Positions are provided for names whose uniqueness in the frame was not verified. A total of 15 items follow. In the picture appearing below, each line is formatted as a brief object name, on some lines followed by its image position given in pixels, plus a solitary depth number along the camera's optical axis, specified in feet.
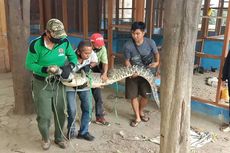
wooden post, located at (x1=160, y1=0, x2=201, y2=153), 6.70
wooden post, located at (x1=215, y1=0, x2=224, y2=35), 23.62
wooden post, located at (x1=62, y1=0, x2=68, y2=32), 22.08
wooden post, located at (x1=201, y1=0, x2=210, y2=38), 21.33
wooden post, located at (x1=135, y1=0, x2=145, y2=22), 15.99
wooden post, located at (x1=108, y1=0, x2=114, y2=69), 17.52
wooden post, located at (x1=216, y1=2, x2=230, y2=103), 12.70
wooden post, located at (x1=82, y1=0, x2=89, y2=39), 19.51
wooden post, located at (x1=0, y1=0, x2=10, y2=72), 22.44
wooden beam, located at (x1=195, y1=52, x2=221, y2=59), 13.39
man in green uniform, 9.38
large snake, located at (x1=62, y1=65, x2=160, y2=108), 10.40
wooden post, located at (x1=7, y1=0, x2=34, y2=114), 13.44
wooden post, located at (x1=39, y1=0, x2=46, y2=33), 24.79
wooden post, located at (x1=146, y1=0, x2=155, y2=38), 18.36
